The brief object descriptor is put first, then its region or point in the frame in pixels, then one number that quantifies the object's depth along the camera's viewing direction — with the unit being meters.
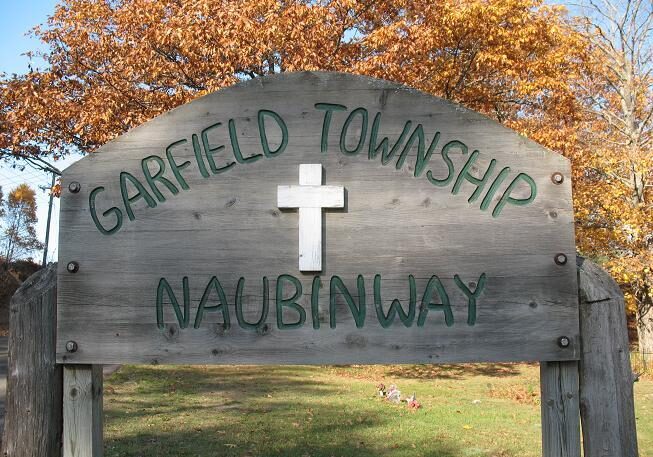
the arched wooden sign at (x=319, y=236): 2.56
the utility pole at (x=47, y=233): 36.34
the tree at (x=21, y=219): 43.53
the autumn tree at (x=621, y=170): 15.45
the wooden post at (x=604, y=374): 2.52
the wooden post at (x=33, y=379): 2.61
